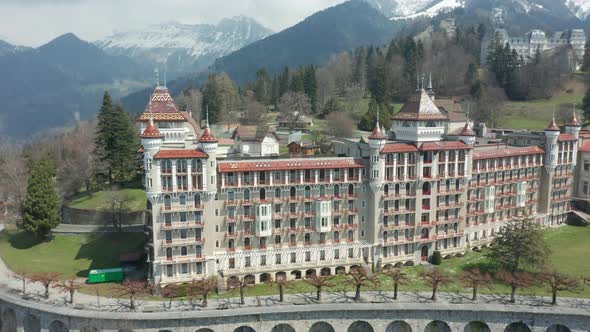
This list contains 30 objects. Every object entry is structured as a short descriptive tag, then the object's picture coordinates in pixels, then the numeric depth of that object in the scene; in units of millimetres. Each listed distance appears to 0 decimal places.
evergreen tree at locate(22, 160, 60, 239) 67250
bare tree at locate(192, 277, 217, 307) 49062
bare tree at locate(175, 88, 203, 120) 124106
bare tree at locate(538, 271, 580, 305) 49812
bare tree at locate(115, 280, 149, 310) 48594
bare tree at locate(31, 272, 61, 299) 51031
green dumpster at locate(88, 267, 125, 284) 55906
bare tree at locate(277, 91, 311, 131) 116075
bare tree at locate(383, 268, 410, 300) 51219
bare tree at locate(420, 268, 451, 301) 50938
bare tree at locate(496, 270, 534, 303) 50481
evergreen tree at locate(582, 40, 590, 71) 146488
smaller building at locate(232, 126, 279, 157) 85750
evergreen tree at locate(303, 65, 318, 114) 132875
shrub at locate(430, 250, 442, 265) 63219
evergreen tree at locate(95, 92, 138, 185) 81562
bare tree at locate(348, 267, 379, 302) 50812
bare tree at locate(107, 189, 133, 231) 72938
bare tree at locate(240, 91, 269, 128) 116200
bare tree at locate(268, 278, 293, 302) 50284
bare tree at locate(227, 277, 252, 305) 51956
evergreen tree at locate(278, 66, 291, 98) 142538
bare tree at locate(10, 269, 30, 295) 52312
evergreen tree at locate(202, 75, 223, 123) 123125
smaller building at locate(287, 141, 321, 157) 83100
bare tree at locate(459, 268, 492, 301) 50988
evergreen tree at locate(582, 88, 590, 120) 109106
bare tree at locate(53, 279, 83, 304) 49156
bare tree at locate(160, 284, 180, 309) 51000
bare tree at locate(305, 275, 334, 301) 50656
